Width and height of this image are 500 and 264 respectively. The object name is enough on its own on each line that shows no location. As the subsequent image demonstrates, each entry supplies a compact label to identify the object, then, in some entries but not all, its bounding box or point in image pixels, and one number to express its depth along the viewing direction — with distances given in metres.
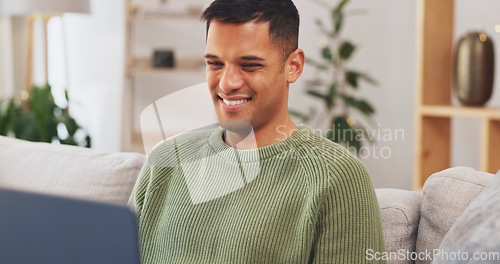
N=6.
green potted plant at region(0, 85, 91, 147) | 3.26
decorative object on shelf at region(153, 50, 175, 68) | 3.67
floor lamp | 3.31
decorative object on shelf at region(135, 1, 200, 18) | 3.51
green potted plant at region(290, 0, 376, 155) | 3.40
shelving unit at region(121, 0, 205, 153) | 3.54
